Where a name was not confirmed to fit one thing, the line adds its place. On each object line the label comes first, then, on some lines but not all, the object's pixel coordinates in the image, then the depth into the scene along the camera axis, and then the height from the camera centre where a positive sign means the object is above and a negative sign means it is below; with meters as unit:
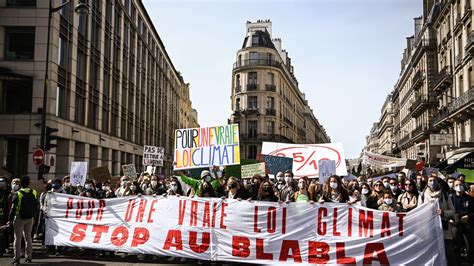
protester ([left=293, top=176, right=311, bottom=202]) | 8.78 -0.50
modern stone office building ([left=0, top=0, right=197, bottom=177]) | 22.05 +4.84
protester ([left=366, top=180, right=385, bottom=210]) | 8.68 -0.55
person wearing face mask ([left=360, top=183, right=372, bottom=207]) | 9.39 -0.51
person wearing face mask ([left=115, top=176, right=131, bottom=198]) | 10.75 -0.57
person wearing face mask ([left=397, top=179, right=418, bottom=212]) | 8.42 -0.54
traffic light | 15.43 +0.89
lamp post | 15.82 +2.59
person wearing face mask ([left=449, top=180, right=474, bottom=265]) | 9.01 -0.92
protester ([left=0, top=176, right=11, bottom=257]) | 9.34 -0.88
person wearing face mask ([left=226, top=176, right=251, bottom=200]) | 8.99 -0.48
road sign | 14.73 +0.25
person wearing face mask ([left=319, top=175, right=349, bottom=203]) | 8.55 -0.45
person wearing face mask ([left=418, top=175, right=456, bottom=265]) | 7.62 -0.57
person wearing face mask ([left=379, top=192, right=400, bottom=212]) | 8.36 -0.67
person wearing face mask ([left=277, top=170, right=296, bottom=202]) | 9.69 -0.48
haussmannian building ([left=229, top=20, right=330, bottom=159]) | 61.03 +10.06
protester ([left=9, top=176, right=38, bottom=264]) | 8.46 -0.94
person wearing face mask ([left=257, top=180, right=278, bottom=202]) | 8.99 -0.51
